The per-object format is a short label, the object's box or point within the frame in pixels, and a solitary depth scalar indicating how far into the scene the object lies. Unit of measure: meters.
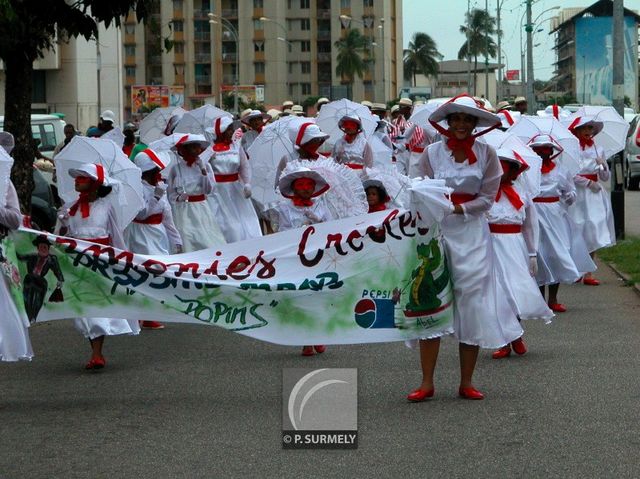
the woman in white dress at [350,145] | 18.62
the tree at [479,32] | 146.75
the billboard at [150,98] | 72.08
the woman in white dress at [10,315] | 9.46
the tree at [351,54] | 133.38
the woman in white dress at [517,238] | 11.14
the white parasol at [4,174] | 9.52
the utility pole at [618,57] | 24.84
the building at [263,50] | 134.38
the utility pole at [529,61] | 49.69
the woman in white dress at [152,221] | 13.83
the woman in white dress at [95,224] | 11.10
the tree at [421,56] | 159.50
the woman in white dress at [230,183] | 16.38
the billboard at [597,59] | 90.75
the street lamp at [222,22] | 127.07
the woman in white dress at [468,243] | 9.49
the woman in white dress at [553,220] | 13.88
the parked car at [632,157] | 36.66
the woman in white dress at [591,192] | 16.18
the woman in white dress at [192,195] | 15.22
